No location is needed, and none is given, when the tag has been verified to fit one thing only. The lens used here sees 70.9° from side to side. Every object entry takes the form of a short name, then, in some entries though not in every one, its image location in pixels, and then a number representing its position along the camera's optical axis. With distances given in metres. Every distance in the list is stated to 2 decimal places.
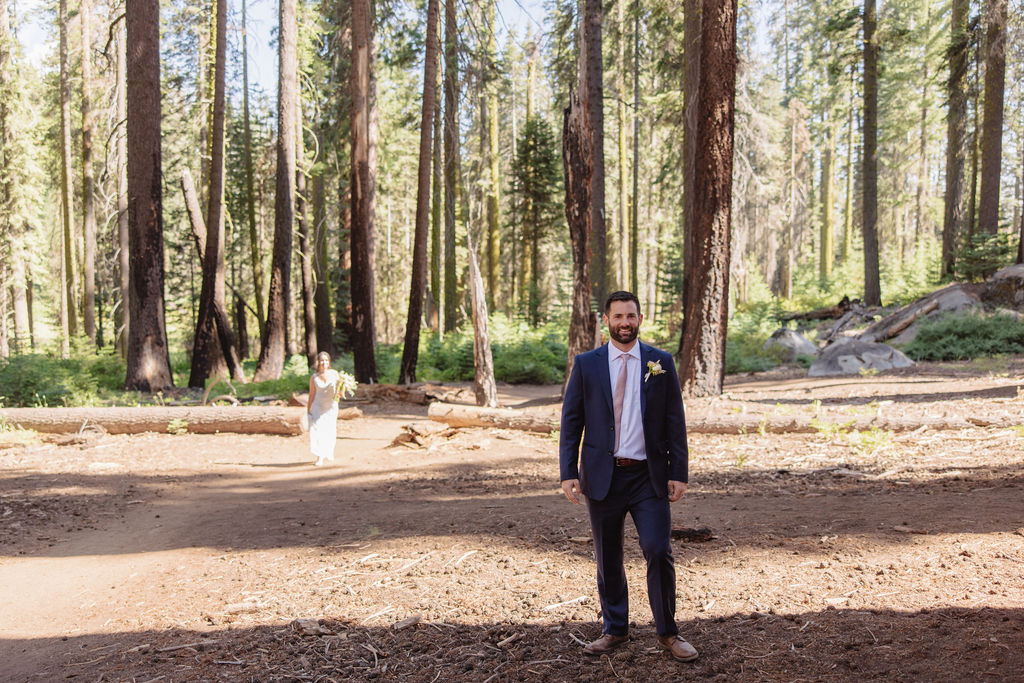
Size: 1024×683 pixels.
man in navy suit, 3.93
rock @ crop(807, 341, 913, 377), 17.55
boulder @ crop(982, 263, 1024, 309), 19.45
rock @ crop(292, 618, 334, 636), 4.84
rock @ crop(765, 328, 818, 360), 22.05
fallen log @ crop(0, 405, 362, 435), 12.52
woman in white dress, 11.20
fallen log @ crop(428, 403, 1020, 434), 9.44
